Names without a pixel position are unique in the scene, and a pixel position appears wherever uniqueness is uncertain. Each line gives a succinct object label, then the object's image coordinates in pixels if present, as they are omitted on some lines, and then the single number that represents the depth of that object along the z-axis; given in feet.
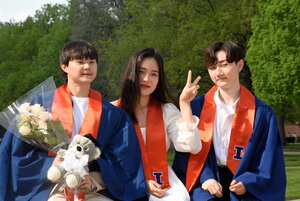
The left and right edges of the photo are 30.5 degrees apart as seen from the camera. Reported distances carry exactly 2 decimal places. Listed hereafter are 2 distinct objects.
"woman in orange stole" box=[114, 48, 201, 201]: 16.69
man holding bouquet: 15.51
